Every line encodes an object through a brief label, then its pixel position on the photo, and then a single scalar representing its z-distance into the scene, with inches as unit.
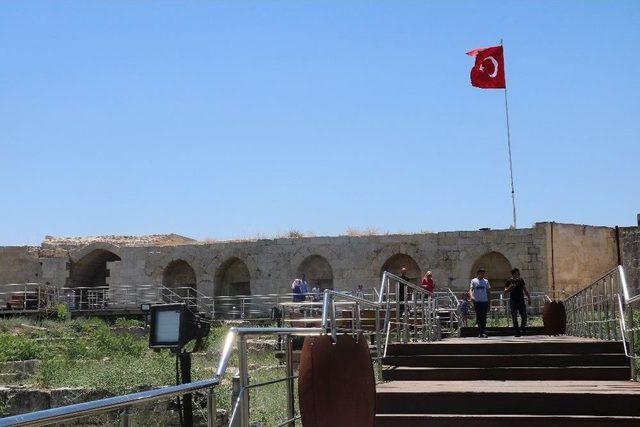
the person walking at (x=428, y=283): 780.6
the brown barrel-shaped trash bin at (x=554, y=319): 636.7
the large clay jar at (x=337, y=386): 255.3
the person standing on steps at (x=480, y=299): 623.8
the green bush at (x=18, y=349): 771.4
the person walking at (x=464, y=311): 866.3
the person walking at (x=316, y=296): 989.7
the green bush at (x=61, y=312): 1182.0
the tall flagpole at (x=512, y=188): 1182.4
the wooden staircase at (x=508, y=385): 328.5
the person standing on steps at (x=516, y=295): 644.7
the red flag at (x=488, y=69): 1190.3
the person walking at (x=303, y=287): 981.8
